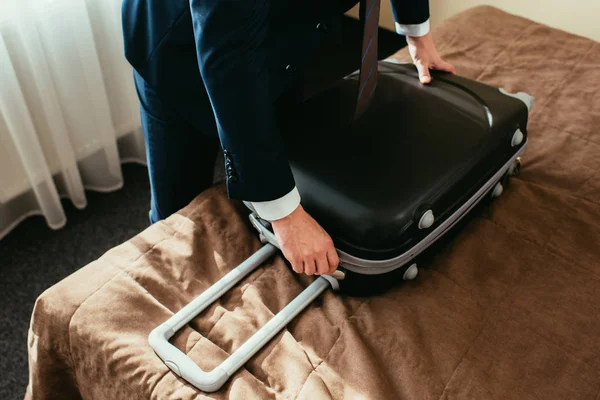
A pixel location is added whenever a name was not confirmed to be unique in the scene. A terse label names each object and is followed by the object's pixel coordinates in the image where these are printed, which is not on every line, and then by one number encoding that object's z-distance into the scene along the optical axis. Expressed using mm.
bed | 857
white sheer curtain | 1521
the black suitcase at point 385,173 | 906
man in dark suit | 754
